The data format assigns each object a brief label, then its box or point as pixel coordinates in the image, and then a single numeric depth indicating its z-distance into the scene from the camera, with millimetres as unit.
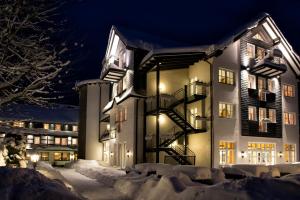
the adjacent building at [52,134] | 39489
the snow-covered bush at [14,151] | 12831
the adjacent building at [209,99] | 19199
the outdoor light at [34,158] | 13565
